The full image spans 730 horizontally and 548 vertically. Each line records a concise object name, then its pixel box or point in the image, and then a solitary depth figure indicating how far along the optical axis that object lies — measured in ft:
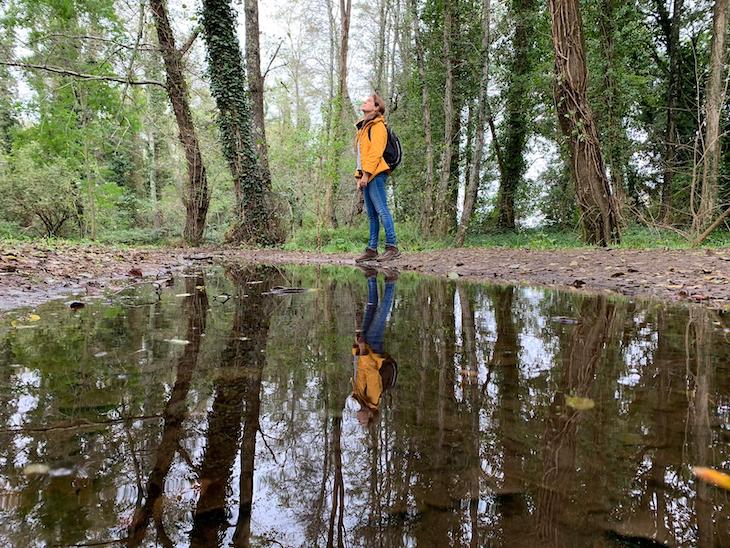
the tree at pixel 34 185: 55.62
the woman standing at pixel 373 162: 19.52
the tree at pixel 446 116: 36.94
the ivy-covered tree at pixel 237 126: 32.37
